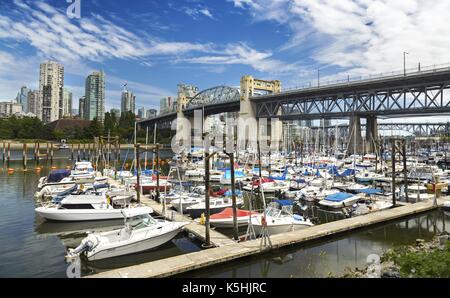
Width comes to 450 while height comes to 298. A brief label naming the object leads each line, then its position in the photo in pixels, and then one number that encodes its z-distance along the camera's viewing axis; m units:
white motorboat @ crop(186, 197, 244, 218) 24.17
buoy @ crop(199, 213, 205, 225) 20.38
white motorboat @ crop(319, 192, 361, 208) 26.70
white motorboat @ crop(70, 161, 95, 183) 38.47
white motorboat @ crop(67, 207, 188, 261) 15.39
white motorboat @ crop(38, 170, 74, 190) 34.61
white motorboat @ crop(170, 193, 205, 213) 25.39
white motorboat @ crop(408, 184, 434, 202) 28.87
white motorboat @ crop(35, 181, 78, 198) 28.04
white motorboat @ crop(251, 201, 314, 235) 19.50
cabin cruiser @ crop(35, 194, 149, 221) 22.49
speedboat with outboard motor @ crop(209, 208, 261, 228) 20.59
